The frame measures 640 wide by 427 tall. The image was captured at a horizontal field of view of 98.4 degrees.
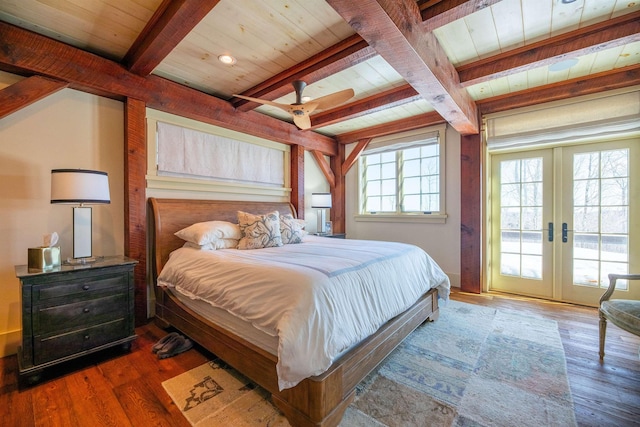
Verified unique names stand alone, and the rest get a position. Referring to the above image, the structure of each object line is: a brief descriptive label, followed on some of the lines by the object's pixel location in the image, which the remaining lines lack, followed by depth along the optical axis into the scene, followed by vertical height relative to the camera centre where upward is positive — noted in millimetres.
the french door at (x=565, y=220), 3146 -109
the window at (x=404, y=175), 4331 +623
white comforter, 1397 -514
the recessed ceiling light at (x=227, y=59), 2562 +1442
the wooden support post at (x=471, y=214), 3824 -38
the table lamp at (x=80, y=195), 2084 +137
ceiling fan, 2533 +1021
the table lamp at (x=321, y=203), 4668 +146
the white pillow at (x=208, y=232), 2699 -208
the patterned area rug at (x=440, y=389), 1544 -1151
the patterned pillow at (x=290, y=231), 3217 -230
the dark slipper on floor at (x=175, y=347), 2177 -1099
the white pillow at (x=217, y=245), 2680 -335
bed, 1427 -903
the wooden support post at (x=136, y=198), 2719 +140
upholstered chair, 1825 -713
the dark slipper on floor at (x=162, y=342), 2248 -1085
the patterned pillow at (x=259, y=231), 2898 -210
